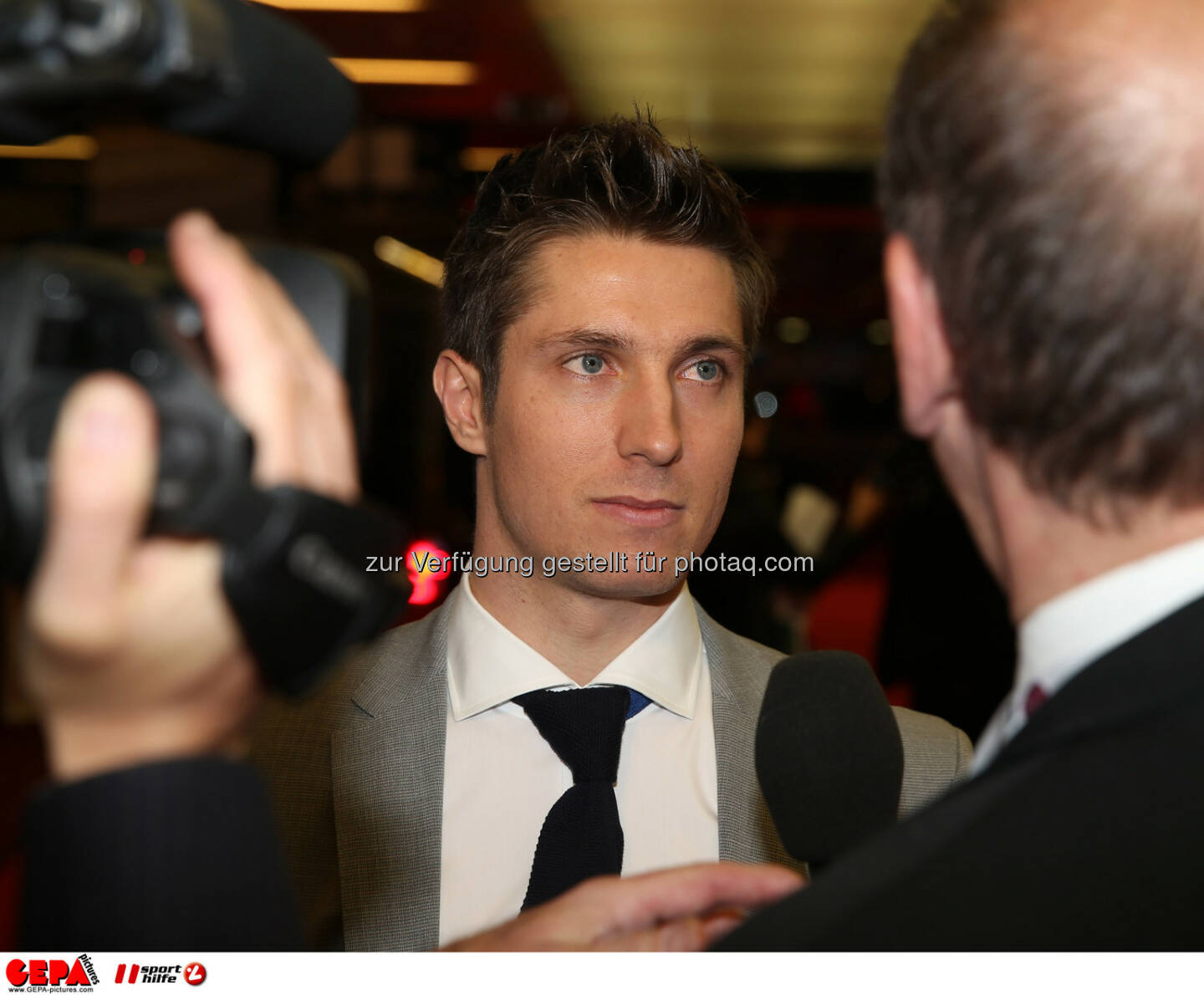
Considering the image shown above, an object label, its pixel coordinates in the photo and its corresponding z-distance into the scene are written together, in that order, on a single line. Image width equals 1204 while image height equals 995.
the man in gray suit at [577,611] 0.89
